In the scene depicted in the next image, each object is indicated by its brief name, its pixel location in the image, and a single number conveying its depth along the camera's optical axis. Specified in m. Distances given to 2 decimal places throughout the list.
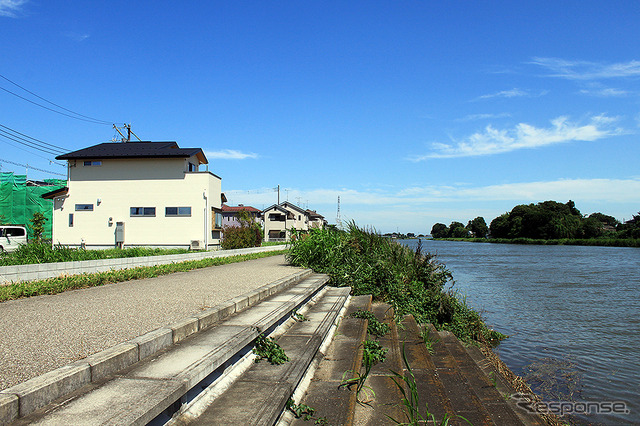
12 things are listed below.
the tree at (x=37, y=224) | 27.04
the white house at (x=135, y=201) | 25.25
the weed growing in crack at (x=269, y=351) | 3.81
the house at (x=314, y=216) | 74.29
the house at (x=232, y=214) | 68.24
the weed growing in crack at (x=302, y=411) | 3.13
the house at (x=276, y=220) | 60.84
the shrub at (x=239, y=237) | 23.31
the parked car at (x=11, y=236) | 18.53
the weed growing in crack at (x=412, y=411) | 3.40
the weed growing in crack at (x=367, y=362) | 3.85
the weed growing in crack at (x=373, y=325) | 6.20
